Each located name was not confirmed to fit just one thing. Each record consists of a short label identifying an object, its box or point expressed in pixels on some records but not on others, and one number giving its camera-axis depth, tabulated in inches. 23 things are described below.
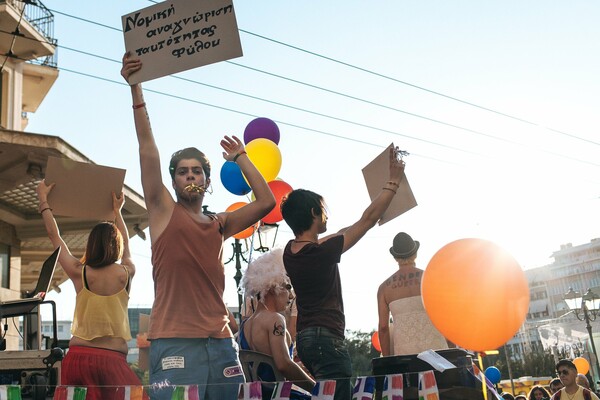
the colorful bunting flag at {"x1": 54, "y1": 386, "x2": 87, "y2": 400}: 142.7
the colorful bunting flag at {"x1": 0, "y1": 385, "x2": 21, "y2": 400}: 138.5
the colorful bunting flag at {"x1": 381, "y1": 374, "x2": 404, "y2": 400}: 142.9
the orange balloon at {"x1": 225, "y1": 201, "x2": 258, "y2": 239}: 306.0
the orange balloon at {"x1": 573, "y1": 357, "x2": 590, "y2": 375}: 658.5
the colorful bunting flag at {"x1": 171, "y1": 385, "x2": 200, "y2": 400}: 118.1
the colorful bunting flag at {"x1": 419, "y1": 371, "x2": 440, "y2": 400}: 139.9
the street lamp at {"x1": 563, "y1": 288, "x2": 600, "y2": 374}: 705.6
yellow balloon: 291.0
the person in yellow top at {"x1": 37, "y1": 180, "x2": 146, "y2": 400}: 159.9
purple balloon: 313.0
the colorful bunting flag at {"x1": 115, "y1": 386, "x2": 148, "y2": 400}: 133.6
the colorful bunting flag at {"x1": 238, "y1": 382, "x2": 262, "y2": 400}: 126.0
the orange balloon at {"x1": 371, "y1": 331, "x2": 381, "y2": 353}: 389.1
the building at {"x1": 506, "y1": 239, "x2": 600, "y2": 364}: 5113.2
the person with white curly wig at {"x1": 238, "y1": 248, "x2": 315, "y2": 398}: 171.6
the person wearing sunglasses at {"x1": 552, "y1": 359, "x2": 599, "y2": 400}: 329.1
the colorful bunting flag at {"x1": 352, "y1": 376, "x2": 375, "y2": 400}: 142.6
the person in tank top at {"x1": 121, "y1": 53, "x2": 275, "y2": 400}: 121.4
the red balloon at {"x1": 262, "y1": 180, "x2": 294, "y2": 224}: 290.5
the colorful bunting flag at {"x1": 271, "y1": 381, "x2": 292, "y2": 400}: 141.3
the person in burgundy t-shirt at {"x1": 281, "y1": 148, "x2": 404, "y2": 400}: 148.3
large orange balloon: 156.1
